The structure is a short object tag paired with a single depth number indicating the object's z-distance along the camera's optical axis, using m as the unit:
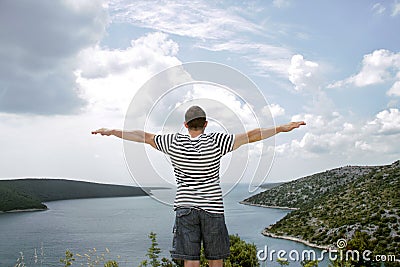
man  3.18
